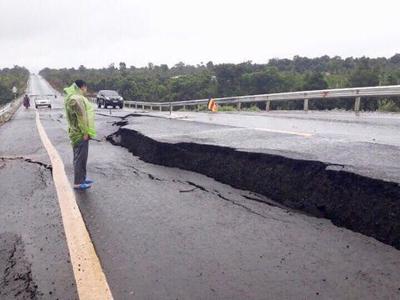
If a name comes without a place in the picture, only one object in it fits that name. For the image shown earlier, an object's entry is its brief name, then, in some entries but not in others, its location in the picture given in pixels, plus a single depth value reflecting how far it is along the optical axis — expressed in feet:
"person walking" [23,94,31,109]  136.15
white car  132.01
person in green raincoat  20.06
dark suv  114.42
